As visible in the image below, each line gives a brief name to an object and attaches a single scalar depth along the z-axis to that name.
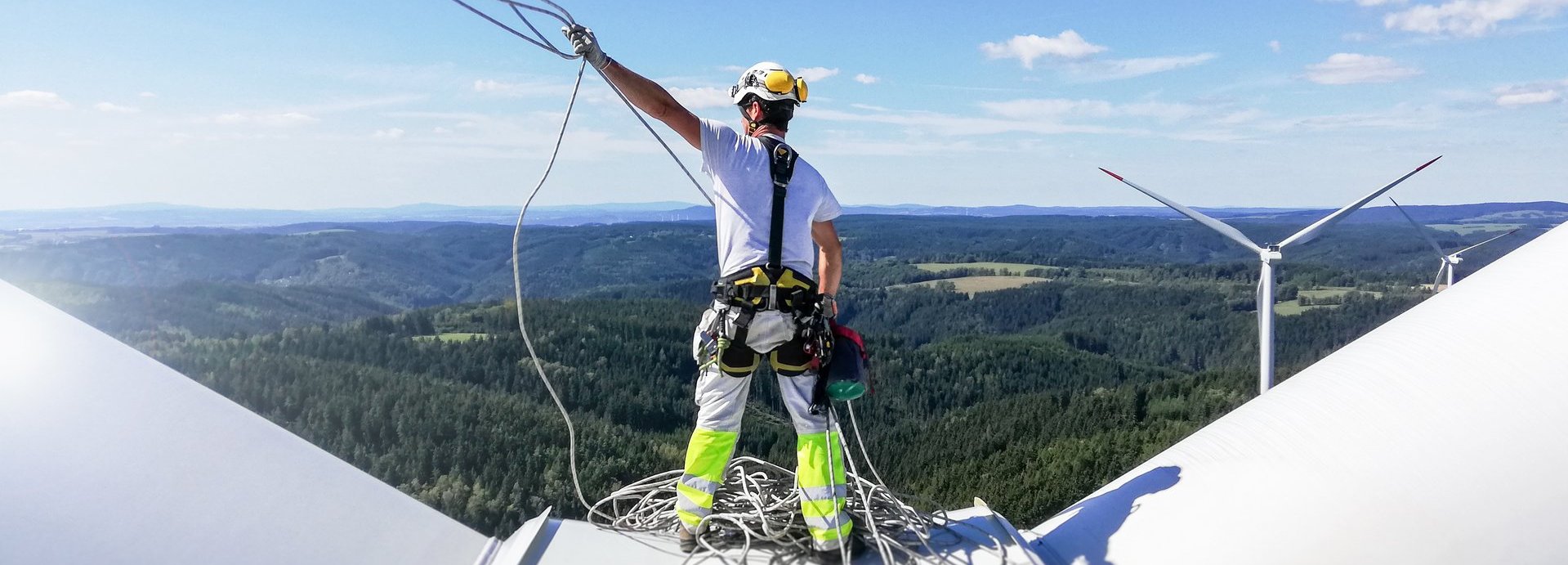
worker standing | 5.09
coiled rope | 5.12
